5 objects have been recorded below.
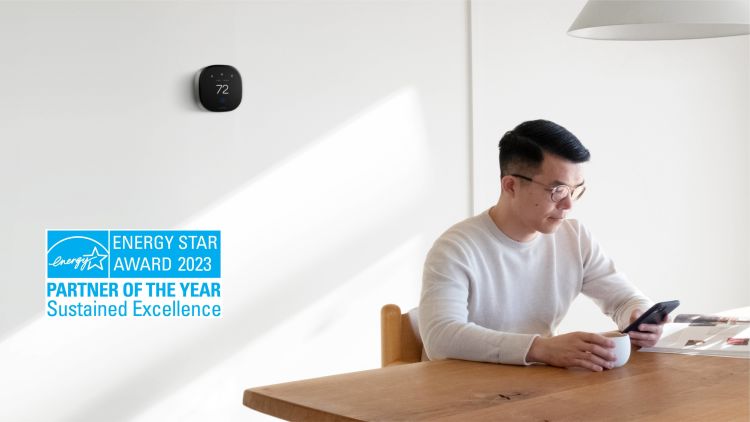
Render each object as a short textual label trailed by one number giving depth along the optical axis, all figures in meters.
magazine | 2.35
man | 2.40
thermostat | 3.49
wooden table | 1.71
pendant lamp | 2.13
